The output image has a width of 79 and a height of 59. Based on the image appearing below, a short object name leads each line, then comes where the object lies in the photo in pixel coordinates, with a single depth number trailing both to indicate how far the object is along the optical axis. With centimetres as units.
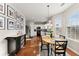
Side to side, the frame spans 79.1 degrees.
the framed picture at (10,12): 179
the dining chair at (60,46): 149
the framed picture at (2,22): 151
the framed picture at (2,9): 148
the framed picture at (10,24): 181
